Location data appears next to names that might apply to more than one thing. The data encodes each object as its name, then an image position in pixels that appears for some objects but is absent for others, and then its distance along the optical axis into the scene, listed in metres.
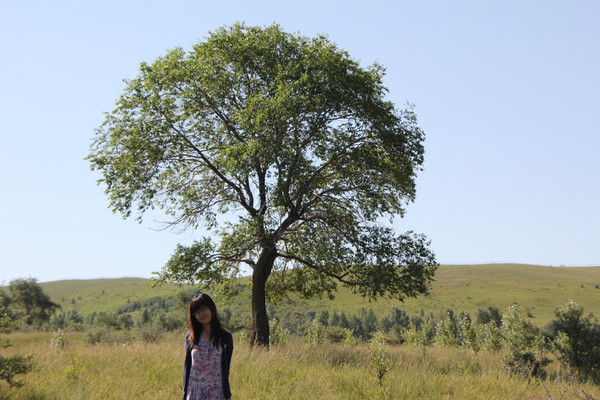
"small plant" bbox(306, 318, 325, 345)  45.01
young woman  6.46
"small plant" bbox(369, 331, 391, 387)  11.73
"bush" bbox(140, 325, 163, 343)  30.99
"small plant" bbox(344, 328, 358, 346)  39.41
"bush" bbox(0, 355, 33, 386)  9.59
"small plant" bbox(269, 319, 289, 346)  30.31
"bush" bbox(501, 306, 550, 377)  33.00
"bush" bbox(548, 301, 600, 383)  37.03
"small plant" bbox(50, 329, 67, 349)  19.97
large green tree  17.80
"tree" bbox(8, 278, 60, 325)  66.00
